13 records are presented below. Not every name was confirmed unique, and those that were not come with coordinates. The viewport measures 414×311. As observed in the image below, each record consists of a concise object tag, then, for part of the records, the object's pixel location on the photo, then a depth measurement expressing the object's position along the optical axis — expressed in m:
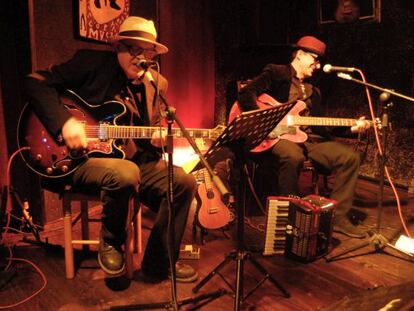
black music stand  1.75
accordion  2.70
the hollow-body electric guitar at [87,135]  2.29
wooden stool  2.41
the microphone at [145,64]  1.84
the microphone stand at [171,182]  1.56
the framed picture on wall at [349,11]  4.72
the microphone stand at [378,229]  2.70
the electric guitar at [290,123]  3.38
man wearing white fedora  2.24
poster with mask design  3.31
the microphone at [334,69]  2.69
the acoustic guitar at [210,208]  2.99
